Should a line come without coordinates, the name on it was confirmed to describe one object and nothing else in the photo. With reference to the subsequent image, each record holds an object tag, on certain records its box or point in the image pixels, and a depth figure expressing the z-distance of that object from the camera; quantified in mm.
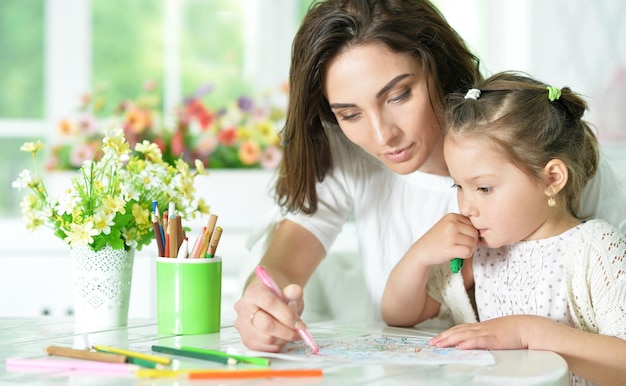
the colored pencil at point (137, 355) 1714
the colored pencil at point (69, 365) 1693
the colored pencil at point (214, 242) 1974
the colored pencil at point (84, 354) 1719
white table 1646
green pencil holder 1976
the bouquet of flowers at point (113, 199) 2004
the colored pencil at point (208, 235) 1982
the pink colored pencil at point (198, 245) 1977
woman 2144
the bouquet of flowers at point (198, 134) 3381
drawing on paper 1750
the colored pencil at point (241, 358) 1716
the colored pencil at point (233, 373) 1651
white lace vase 2050
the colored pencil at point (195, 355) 1731
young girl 1995
